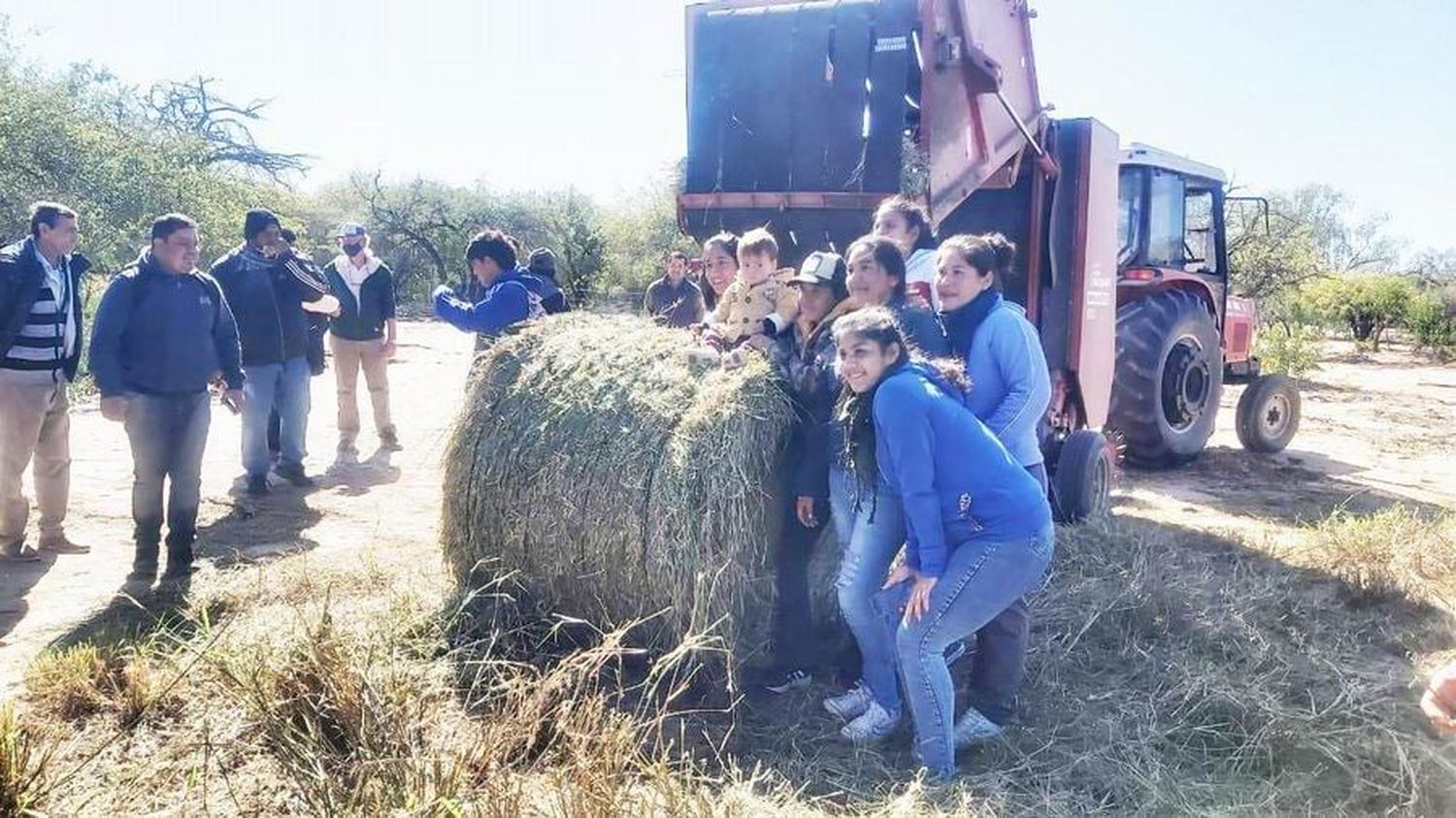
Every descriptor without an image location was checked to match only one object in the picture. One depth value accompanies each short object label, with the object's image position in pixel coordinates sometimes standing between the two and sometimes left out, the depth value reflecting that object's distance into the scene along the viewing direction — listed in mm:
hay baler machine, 4910
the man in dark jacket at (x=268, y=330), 6562
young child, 3914
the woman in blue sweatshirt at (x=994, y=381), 3441
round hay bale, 3457
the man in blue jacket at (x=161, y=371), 4684
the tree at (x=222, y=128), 35062
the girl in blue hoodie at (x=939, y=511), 3031
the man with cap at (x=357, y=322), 7742
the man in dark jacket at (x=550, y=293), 5462
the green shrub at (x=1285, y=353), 14023
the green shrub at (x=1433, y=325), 20750
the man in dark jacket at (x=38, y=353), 4922
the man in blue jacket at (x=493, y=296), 4793
